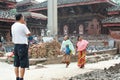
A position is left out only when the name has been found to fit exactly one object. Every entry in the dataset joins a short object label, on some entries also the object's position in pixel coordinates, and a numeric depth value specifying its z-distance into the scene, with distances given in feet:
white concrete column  80.33
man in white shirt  26.48
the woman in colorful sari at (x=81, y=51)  46.40
